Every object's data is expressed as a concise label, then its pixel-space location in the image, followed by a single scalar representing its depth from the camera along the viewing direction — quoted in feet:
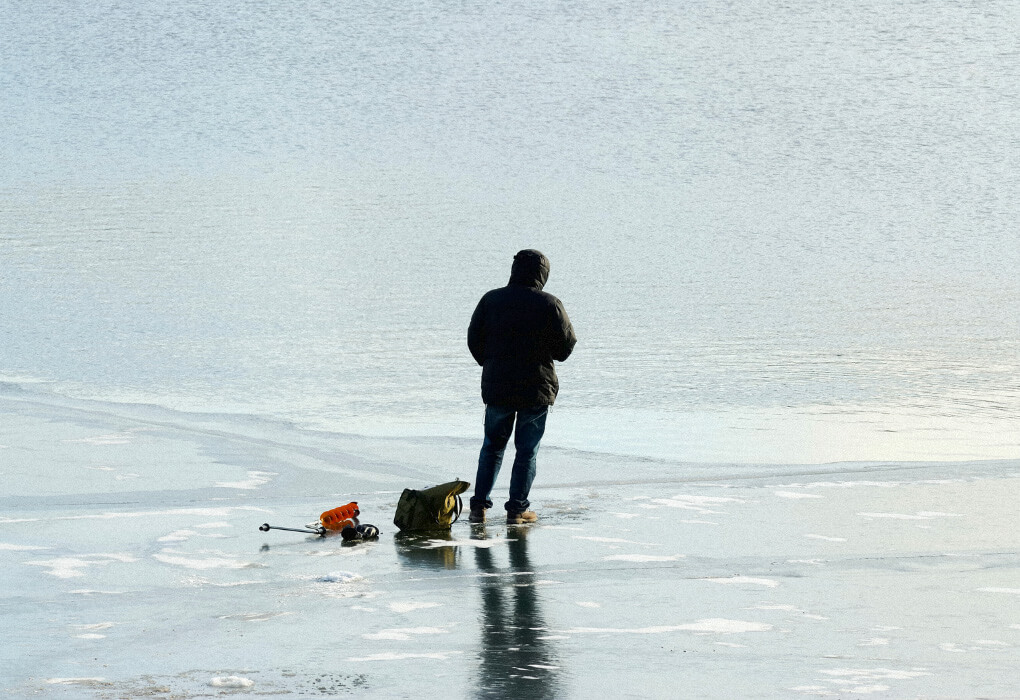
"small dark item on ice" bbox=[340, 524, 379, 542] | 49.44
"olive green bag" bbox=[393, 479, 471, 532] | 51.65
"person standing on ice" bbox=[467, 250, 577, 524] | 53.88
